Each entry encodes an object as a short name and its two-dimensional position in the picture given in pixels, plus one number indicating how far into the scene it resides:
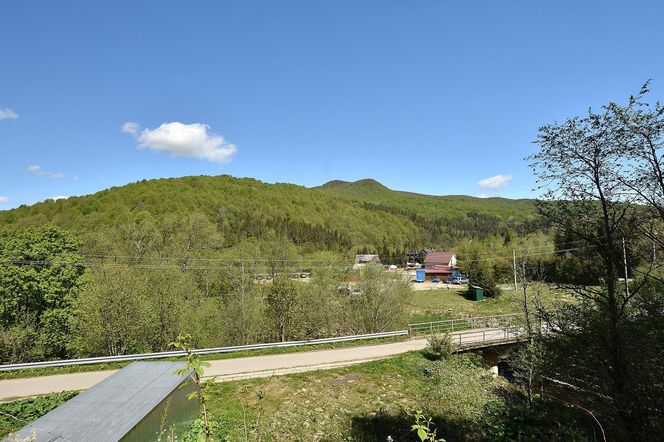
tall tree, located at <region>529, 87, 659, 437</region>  6.84
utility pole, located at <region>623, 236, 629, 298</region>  7.44
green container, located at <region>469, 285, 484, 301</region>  46.38
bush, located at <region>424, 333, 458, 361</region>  18.09
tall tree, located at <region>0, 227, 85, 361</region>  18.27
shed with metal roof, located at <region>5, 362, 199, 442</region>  6.25
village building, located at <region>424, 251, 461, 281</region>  79.56
